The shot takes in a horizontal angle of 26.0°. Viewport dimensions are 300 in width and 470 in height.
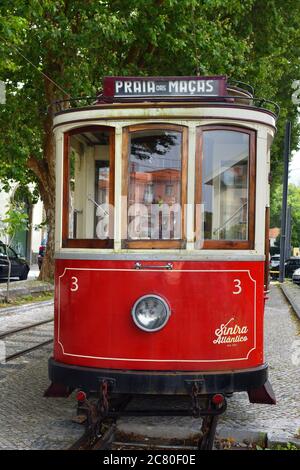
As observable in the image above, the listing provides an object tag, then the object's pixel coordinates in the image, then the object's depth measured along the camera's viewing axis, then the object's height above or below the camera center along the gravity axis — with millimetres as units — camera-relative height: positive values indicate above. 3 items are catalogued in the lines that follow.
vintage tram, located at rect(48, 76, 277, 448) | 5355 -197
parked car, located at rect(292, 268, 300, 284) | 29103 -2183
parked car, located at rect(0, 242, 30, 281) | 21641 -1370
